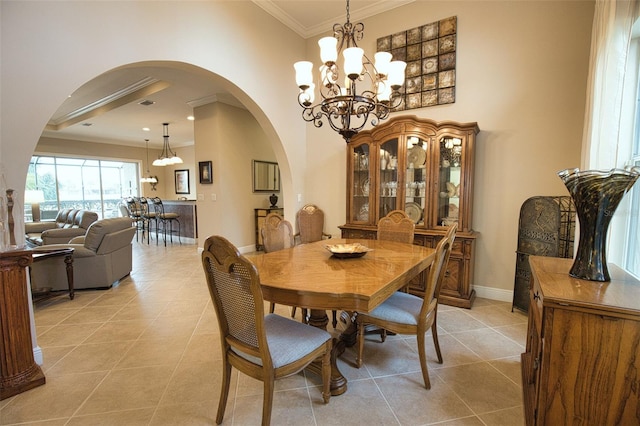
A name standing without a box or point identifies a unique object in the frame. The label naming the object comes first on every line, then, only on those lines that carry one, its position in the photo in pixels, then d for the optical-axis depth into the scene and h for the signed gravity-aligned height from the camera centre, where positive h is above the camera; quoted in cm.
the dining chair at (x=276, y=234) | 267 -43
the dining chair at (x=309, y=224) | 429 -52
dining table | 142 -51
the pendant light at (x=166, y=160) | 732 +71
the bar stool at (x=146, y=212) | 719 -62
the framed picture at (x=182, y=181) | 998 +25
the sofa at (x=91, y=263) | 344 -92
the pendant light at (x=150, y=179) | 916 +28
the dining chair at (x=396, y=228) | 294 -40
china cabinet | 308 +9
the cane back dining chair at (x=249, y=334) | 128 -75
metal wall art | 335 +153
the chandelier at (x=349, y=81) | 194 +78
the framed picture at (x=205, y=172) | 539 +30
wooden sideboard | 111 -66
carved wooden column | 177 -89
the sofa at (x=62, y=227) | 512 -80
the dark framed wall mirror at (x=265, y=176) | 605 +26
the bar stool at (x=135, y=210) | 750 -57
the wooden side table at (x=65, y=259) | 312 -82
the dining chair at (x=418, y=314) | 179 -81
